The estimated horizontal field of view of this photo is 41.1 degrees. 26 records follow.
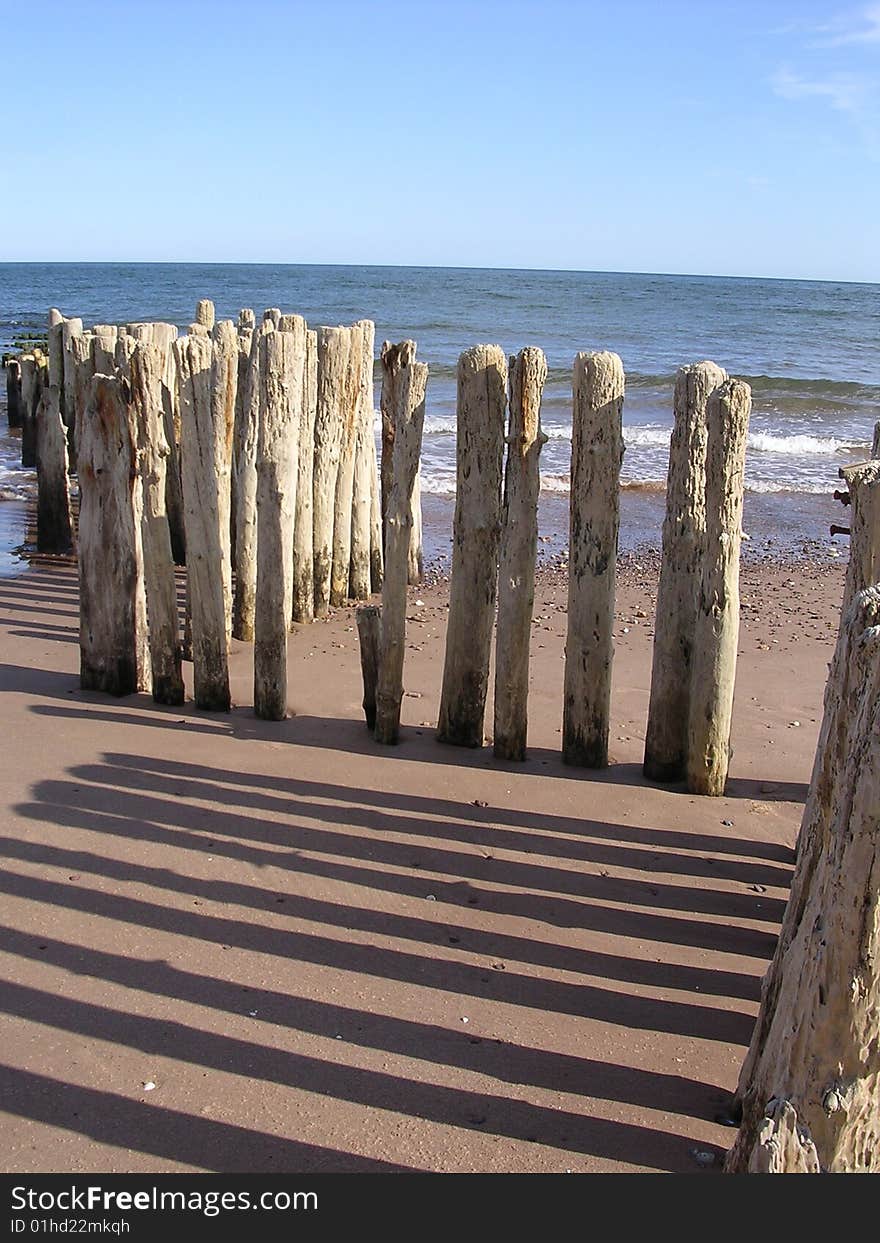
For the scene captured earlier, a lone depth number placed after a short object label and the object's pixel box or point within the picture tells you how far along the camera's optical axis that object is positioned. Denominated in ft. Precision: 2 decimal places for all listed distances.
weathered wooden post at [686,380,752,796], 15.96
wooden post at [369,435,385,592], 28.32
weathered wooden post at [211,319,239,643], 20.80
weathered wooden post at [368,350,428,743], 18.03
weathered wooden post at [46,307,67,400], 37.58
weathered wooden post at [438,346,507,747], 17.31
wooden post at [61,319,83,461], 34.32
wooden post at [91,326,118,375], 20.56
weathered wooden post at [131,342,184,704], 19.38
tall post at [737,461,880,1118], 9.35
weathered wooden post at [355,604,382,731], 18.78
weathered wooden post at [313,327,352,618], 25.44
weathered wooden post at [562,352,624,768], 16.56
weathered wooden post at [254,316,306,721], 19.15
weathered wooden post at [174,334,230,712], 19.40
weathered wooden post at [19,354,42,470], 45.47
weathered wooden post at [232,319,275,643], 24.45
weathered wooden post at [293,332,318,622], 24.22
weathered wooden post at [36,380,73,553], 32.73
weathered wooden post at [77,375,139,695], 19.54
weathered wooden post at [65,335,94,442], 19.94
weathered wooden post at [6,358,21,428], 56.24
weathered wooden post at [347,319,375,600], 26.99
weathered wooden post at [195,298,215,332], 34.91
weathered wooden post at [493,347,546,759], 17.04
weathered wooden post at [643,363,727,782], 16.28
